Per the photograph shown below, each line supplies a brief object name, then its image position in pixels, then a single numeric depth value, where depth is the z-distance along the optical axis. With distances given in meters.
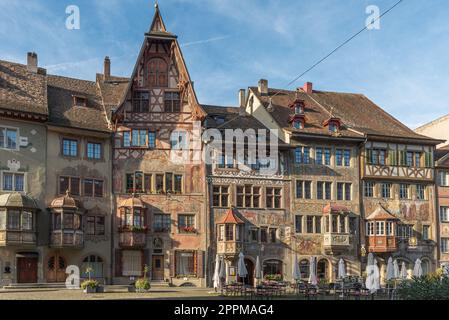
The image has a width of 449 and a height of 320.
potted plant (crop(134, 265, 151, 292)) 31.88
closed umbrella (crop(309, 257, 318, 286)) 32.09
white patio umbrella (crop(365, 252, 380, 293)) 27.70
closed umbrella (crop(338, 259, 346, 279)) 33.50
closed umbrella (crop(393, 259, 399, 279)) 32.42
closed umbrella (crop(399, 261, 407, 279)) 34.47
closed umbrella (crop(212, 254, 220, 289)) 32.80
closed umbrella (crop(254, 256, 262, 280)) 34.31
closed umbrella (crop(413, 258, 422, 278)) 32.54
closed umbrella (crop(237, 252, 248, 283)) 32.69
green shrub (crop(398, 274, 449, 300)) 21.41
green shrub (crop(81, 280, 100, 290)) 30.78
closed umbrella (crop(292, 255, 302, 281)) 33.22
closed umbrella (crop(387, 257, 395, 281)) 32.17
